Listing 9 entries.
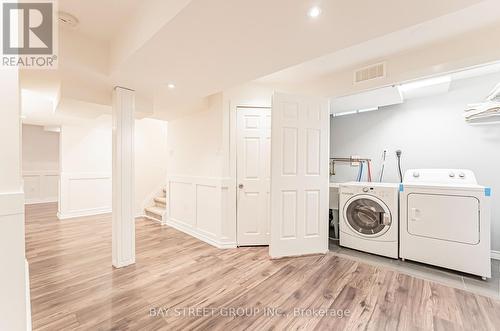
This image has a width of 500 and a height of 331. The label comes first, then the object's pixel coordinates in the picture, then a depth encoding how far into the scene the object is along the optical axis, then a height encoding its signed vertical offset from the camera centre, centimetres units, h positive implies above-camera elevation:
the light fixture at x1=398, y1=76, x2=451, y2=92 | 262 +105
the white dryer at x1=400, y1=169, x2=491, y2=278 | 217 -64
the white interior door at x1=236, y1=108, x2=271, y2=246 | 306 -16
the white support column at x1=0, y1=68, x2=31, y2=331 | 93 -21
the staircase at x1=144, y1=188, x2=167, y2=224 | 428 -100
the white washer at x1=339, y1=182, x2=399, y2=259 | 266 -70
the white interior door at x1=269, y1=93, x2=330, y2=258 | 268 -14
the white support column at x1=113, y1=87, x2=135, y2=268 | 239 -17
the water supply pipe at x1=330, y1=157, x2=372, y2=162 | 369 +10
